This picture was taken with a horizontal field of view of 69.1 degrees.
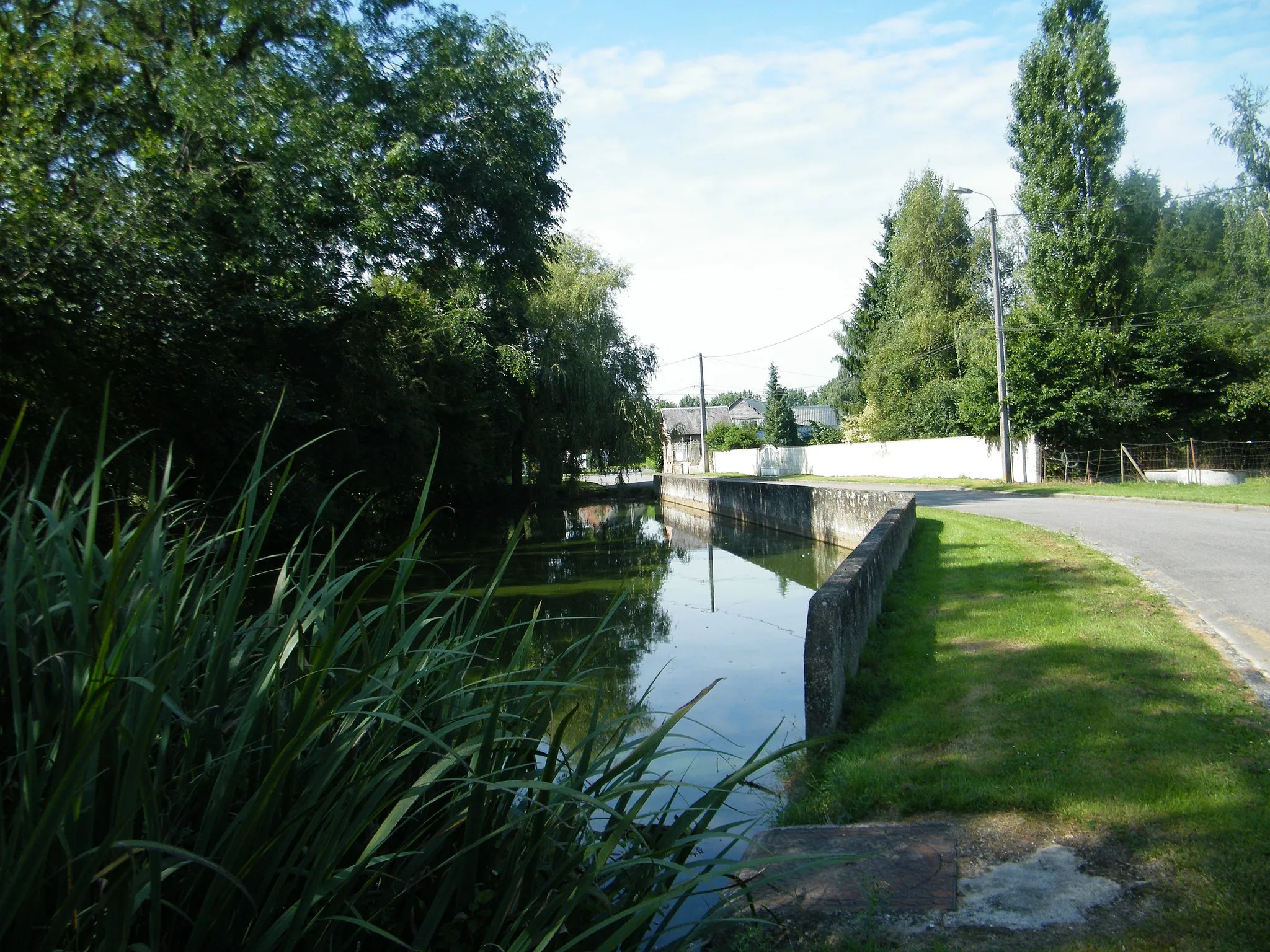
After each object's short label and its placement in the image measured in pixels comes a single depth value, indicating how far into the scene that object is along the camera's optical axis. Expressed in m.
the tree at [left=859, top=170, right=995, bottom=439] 41.88
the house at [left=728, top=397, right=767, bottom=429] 108.94
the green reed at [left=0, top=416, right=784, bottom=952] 1.71
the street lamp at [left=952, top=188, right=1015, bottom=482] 28.03
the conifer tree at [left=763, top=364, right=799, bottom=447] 70.62
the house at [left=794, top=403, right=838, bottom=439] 90.81
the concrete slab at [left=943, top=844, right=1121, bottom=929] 3.10
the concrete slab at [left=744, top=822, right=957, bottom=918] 3.31
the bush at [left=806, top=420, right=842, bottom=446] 61.25
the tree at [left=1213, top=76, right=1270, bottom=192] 36.16
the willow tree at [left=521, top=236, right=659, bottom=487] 33.62
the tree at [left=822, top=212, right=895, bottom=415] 54.84
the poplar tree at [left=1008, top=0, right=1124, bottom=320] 30.66
